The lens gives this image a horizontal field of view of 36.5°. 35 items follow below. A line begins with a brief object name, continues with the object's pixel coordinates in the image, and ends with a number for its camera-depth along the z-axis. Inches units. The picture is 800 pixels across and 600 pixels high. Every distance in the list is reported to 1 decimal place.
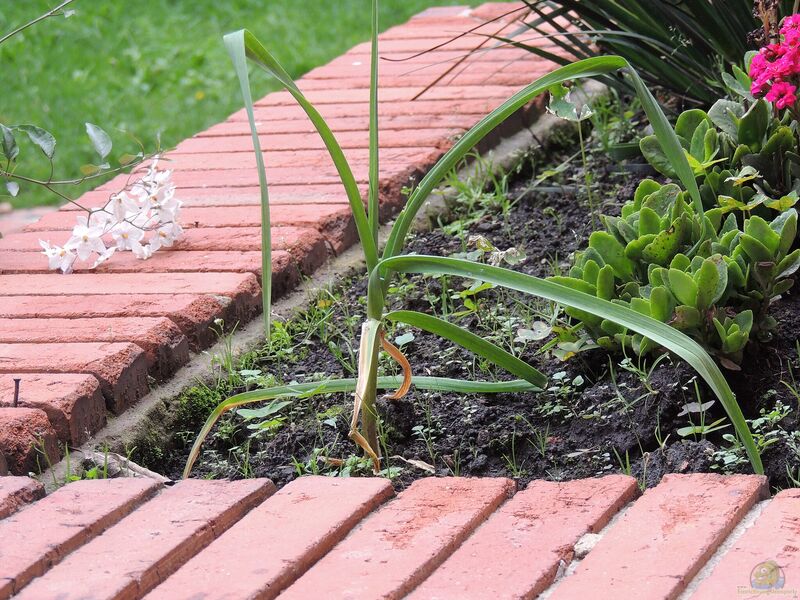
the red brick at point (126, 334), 88.9
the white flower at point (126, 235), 105.1
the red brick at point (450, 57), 157.5
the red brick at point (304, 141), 129.4
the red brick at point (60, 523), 61.8
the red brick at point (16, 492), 68.9
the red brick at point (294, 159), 124.0
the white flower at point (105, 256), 103.8
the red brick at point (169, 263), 102.2
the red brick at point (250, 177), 121.4
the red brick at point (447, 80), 147.6
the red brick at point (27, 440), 75.8
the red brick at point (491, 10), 174.6
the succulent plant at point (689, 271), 77.7
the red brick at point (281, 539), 59.7
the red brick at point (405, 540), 58.9
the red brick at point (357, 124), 134.3
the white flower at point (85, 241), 103.5
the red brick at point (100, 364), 84.1
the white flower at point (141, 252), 105.0
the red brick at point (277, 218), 110.3
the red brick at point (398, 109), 139.0
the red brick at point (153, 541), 60.1
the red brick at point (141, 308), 93.4
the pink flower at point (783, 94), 86.7
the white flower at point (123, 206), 106.0
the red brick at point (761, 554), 55.7
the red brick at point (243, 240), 105.8
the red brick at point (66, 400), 79.2
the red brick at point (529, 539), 58.2
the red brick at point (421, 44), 162.6
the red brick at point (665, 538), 56.9
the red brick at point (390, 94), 144.1
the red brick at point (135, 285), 97.9
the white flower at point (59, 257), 104.0
